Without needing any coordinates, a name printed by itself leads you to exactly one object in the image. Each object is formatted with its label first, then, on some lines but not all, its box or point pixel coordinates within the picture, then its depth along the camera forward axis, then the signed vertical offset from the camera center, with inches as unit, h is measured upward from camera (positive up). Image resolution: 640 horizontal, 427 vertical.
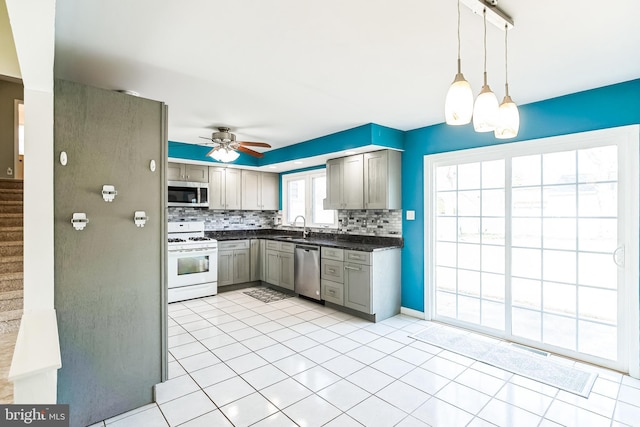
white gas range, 183.2 -30.8
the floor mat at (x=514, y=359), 99.9 -53.4
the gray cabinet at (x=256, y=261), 224.2 -34.0
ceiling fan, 153.9 +33.4
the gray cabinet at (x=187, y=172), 201.3 +27.3
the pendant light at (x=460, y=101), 54.9 +19.8
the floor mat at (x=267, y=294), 195.8 -52.6
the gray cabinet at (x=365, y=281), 154.4 -34.8
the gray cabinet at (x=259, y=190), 235.0 +18.0
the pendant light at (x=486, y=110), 56.8 +18.9
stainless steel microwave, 196.7 +13.0
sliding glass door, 108.0 -11.4
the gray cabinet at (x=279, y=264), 201.2 -33.4
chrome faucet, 222.1 -9.9
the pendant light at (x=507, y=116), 59.3 +18.4
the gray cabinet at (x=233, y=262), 209.2 -33.1
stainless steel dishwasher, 182.5 -34.5
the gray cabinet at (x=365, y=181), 162.7 +18.0
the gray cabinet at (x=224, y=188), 217.0 +18.1
